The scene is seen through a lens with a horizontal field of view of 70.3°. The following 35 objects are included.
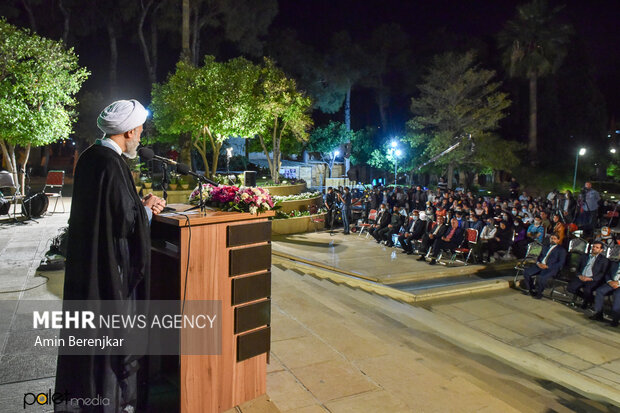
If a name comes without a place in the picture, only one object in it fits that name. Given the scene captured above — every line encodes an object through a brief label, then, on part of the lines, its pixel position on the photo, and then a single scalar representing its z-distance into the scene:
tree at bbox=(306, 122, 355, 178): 38.59
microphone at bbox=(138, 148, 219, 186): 2.80
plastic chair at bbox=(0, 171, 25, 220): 10.78
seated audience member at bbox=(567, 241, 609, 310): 8.08
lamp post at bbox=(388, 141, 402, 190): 26.86
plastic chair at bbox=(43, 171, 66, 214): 11.82
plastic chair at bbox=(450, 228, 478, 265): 11.38
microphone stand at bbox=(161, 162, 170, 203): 2.96
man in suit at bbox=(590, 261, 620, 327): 7.53
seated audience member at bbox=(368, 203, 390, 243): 14.43
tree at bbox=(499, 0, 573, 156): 28.12
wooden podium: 2.69
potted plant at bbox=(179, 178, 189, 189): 17.65
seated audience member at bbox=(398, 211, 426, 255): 12.66
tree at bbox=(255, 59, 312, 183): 20.66
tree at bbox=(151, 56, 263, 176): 17.67
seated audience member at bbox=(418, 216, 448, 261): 11.82
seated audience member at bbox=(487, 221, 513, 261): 11.76
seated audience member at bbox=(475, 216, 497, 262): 11.67
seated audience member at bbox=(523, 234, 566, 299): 8.89
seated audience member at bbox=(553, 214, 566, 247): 9.59
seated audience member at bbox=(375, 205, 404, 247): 13.80
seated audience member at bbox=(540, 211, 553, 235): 12.02
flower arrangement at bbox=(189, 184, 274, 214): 2.94
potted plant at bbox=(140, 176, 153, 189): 17.42
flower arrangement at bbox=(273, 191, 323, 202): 16.48
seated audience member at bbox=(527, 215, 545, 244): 11.35
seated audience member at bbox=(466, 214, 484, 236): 12.05
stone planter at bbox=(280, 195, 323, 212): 16.47
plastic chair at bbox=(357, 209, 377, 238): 15.55
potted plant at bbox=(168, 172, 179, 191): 17.50
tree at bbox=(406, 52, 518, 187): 26.06
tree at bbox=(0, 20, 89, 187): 11.58
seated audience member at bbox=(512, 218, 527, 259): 11.83
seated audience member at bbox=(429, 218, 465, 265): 11.60
